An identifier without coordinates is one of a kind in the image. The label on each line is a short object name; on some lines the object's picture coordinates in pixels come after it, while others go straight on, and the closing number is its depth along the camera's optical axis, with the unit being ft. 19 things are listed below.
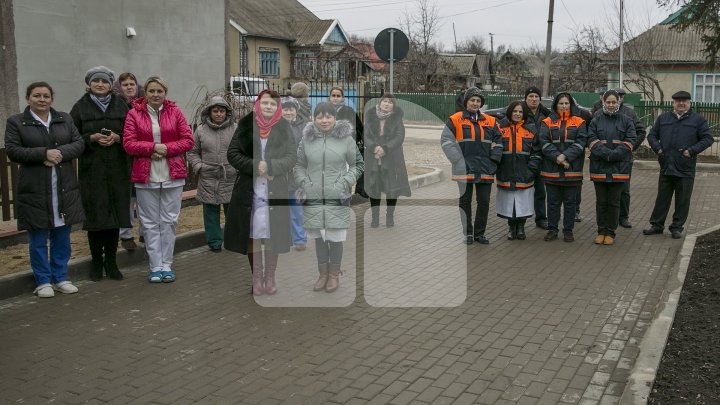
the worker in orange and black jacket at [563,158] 31.30
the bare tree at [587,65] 115.27
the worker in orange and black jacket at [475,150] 31.07
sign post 39.52
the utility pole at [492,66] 180.32
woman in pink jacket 24.29
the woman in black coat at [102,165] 24.20
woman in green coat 22.81
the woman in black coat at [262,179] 22.20
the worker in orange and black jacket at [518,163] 31.60
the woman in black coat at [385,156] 33.96
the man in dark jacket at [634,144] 32.11
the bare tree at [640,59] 101.97
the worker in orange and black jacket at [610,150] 31.01
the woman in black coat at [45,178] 22.38
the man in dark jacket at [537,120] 32.35
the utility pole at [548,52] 75.20
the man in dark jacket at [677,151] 31.99
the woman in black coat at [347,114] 31.60
